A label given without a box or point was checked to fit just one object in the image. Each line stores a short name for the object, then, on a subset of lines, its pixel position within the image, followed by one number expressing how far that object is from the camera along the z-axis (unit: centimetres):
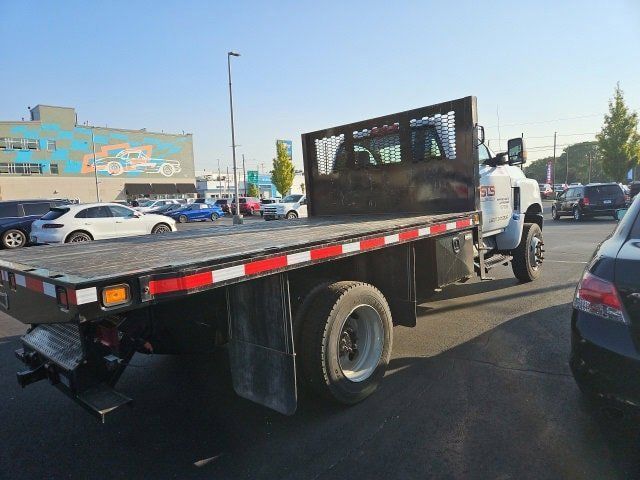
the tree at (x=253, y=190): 6951
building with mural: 5519
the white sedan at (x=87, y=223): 1381
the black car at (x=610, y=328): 235
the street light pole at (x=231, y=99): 2647
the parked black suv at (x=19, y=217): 1602
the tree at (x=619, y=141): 3462
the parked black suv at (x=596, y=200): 1953
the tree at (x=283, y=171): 5566
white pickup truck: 2745
